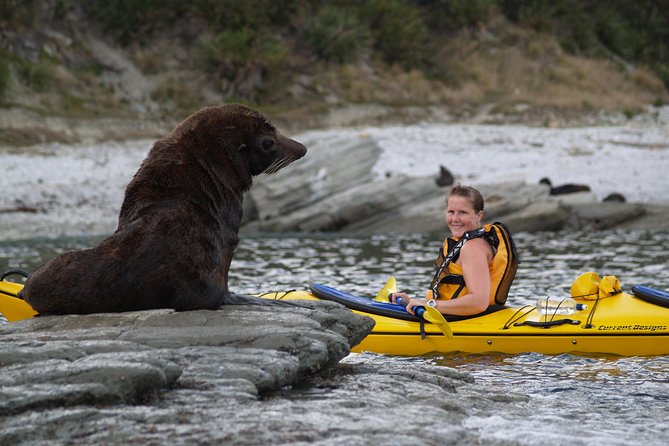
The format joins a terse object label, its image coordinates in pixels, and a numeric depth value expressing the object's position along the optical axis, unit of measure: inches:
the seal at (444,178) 1480.1
